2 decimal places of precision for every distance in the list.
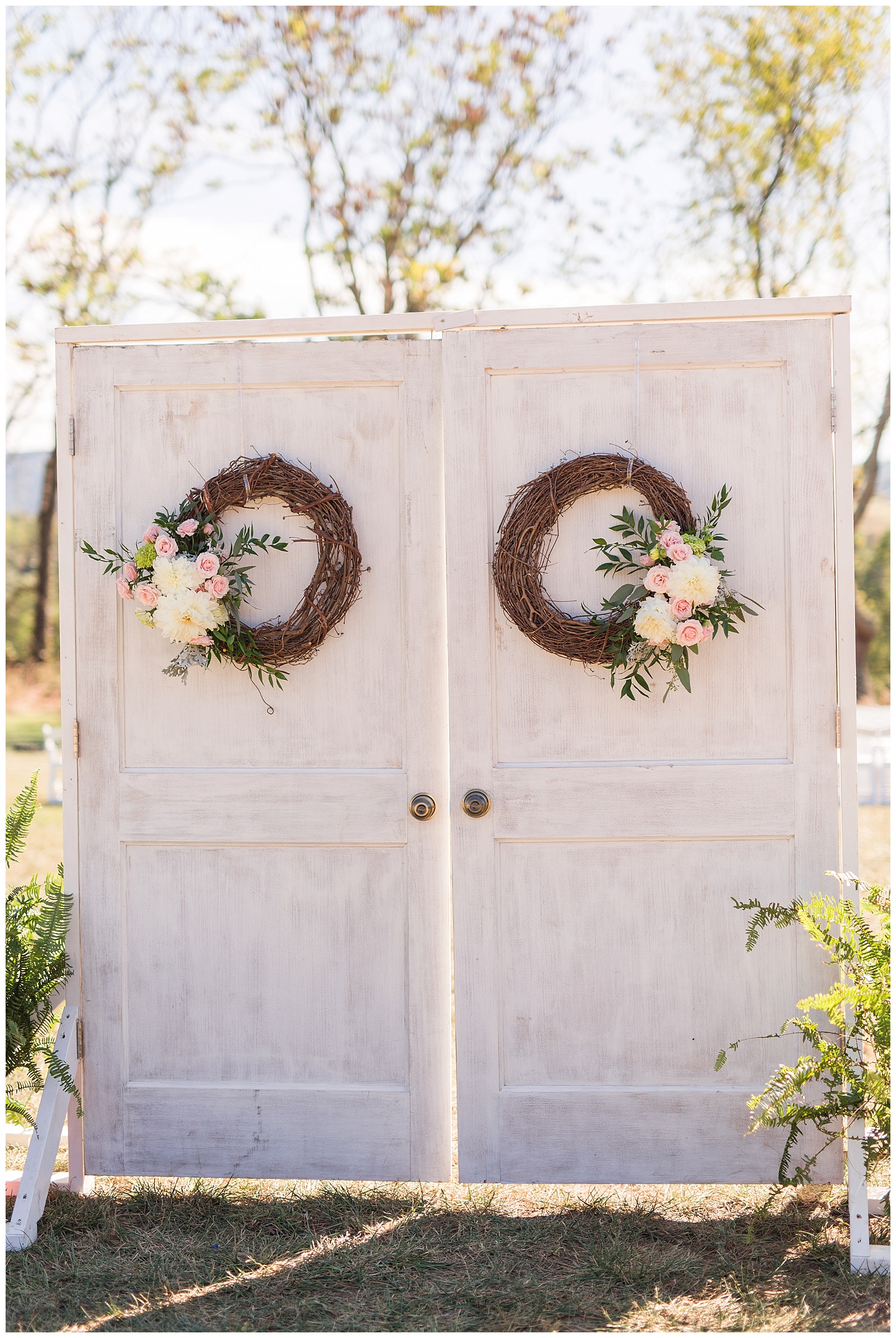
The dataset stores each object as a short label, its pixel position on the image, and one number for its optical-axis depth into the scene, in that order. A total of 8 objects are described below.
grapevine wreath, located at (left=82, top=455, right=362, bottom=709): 2.77
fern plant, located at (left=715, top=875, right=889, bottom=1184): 2.47
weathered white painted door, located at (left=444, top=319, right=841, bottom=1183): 2.77
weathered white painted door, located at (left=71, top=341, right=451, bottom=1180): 2.86
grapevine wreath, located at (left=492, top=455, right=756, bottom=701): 2.66
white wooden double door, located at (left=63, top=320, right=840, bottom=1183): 2.78
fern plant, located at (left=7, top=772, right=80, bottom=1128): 2.74
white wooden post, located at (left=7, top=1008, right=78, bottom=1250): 2.64
